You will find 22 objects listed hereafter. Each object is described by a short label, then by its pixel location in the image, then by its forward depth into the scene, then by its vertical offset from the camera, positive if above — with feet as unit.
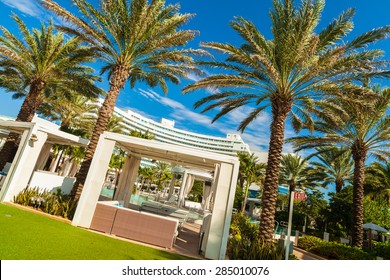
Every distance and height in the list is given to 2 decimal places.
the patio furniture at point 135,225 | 28.43 -3.89
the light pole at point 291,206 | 22.54 +1.43
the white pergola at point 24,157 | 35.63 +1.30
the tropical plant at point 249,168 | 89.25 +15.54
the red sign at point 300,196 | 27.06 +2.93
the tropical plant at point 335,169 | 90.43 +22.16
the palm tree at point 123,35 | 37.14 +22.79
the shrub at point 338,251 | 41.27 -3.06
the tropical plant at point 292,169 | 105.70 +21.64
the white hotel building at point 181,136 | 458.91 +123.10
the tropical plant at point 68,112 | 68.74 +19.73
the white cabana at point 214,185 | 27.84 +1.24
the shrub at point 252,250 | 27.55 -3.80
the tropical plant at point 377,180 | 79.97 +19.37
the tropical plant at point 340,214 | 75.92 +5.43
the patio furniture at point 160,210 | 46.92 -2.72
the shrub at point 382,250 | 42.38 -1.43
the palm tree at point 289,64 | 32.45 +20.83
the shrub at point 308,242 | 50.95 -3.12
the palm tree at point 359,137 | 44.73 +18.18
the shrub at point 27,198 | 35.55 -4.18
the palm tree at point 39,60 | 48.26 +21.10
